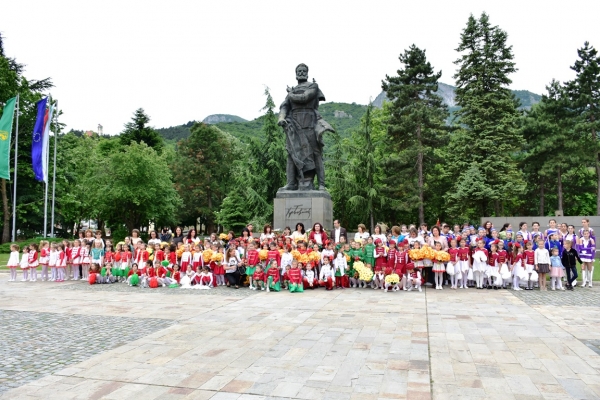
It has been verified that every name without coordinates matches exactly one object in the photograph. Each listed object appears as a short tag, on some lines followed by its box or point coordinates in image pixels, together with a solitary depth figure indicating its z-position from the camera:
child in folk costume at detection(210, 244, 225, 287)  12.58
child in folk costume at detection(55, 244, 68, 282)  14.65
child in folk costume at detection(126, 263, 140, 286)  12.97
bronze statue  15.72
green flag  23.69
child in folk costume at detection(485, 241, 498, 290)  11.77
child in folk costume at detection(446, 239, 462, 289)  11.80
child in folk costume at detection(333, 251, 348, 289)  11.78
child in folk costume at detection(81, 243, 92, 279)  14.63
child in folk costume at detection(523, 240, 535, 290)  11.51
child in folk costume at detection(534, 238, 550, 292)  11.40
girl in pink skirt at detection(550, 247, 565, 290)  11.40
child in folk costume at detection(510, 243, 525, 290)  11.61
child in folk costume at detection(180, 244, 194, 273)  13.00
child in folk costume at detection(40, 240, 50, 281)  14.83
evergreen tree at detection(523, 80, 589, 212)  31.61
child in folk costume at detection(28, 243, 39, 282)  14.56
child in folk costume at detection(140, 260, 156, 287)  12.91
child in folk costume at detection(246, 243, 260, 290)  12.07
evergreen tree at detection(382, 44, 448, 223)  30.92
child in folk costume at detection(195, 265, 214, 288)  12.64
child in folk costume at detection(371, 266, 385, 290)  11.64
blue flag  24.64
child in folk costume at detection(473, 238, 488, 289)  11.80
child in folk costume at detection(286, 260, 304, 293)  11.41
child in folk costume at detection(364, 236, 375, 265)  11.90
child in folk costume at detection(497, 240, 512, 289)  11.75
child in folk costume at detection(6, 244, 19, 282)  14.43
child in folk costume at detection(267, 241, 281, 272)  12.02
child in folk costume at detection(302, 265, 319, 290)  11.71
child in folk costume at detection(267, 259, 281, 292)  11.69
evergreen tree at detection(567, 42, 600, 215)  31.50
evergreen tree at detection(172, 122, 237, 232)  49.00
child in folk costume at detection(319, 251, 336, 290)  11.62
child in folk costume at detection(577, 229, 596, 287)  11.97
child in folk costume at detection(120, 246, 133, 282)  13.75
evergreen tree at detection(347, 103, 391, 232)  30.69
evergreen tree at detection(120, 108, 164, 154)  52.53
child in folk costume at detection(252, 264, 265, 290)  11.86
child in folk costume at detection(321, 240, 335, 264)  11.90
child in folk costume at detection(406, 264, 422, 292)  11.44
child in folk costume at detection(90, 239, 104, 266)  14.49
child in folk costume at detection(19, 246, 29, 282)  14.61
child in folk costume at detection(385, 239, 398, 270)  11.67
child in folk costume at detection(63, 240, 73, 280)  14.78
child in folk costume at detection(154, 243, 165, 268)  13.09
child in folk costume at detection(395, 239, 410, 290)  11.59
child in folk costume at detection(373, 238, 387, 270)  11.72
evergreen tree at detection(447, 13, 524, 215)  28.75
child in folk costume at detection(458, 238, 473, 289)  11.86
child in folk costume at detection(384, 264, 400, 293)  11.44
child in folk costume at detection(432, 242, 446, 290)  11.69
